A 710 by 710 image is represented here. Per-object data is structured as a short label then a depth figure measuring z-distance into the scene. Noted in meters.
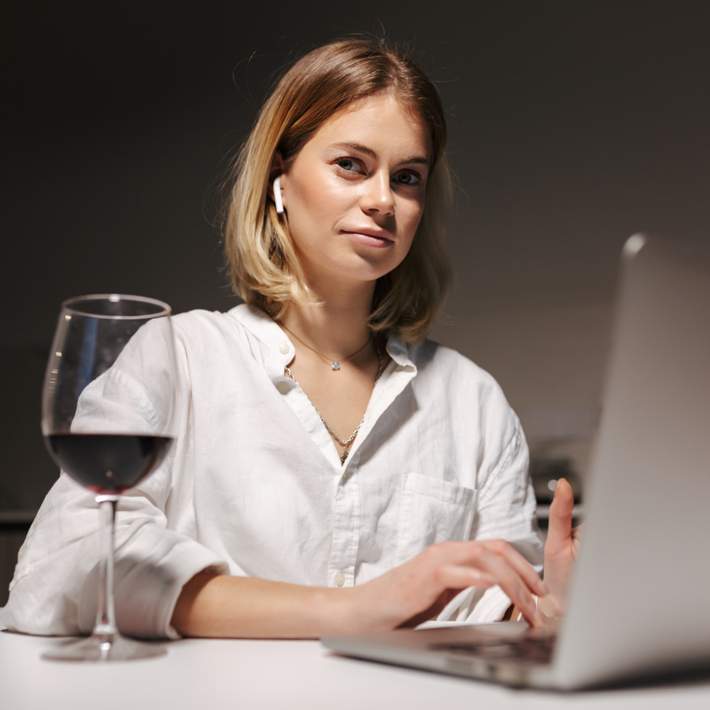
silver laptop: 0.55
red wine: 0.78
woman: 1.42
